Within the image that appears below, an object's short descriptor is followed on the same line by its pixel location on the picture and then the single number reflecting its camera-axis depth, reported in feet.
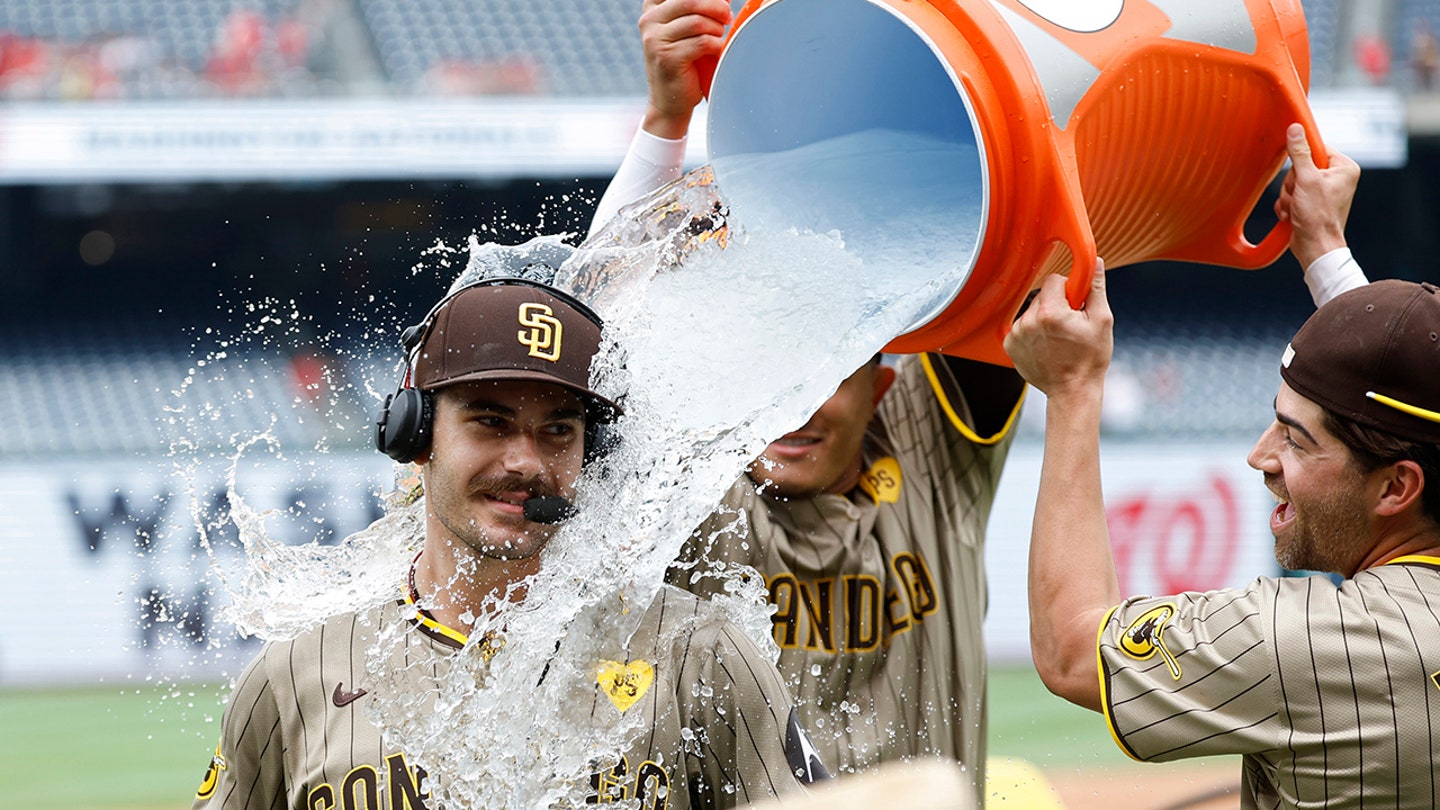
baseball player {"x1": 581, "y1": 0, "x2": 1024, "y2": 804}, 19.25
